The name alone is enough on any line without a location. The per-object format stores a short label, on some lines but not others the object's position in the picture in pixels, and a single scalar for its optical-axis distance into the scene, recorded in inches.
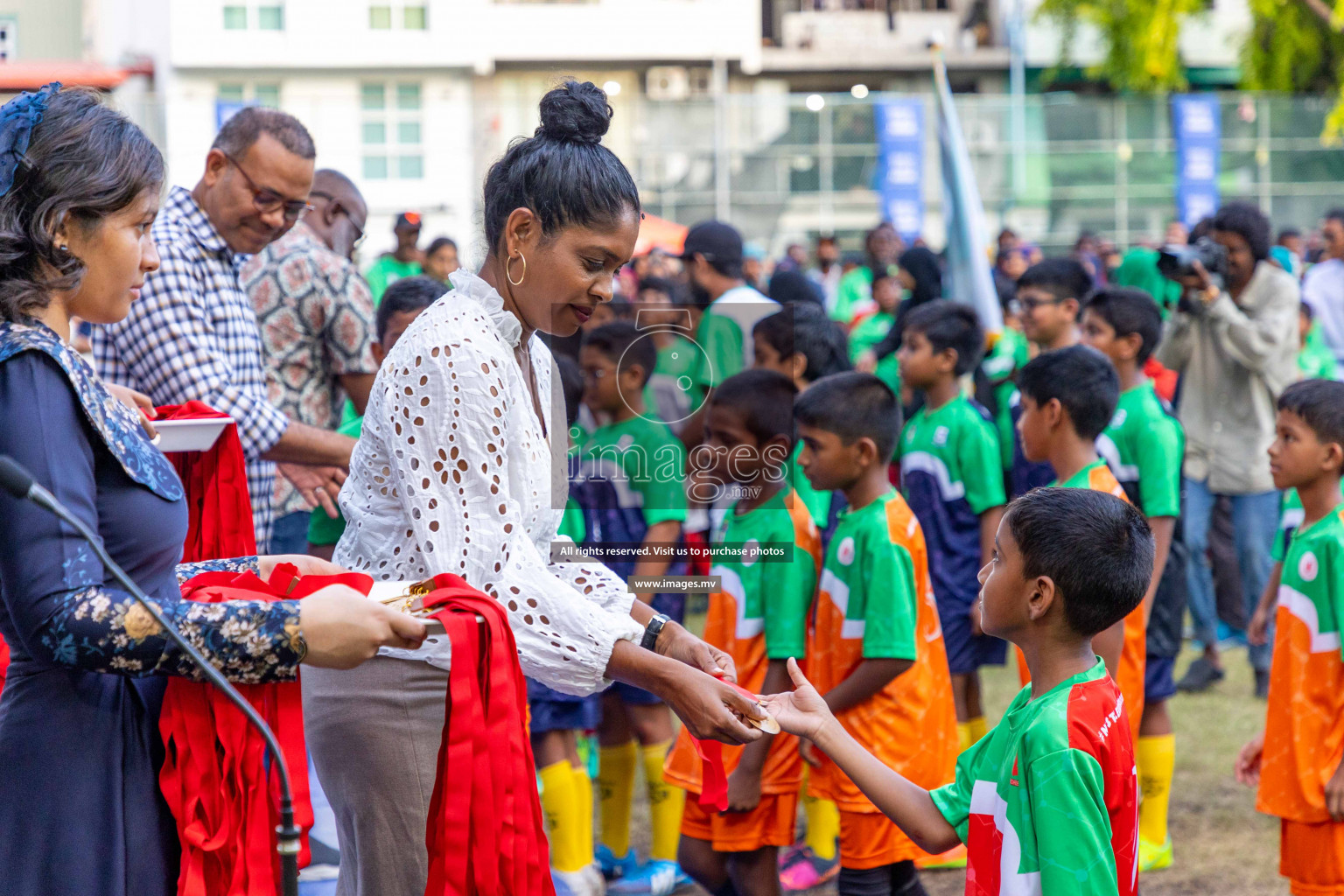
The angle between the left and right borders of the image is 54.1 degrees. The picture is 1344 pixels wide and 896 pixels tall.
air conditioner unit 1109.1
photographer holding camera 244.7
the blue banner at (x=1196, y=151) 745.0
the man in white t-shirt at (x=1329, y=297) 360.8
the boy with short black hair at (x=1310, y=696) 128.2
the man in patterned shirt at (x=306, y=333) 161.3
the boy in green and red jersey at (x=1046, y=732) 85.7
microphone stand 61.3
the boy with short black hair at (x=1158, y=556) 174.4
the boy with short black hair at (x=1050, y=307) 220.4
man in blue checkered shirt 133.5
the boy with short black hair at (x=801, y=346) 196.9
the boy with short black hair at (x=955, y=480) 190.7
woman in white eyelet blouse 81.4
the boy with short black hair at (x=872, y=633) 132.0
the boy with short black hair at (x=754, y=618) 137.1
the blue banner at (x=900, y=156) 721.6
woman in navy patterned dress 67.4
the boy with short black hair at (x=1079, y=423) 158.1
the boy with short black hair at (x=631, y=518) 174.7
